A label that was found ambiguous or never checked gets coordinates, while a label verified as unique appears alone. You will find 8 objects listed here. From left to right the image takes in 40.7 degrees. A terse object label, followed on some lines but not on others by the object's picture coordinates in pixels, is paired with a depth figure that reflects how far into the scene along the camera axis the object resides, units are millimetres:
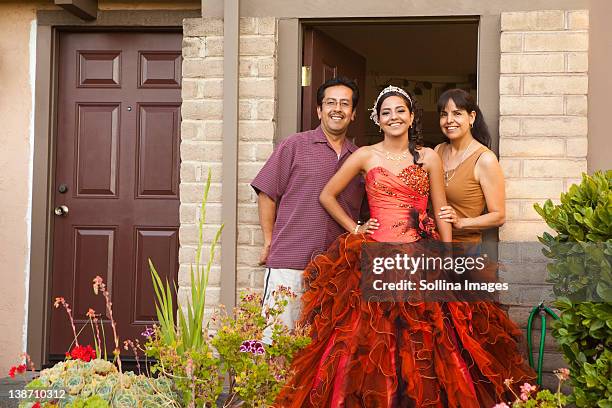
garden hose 4398
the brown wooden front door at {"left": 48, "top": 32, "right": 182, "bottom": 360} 5594
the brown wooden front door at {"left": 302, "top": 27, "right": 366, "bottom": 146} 4938
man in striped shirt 4457
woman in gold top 4438
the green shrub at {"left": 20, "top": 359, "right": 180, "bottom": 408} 3529
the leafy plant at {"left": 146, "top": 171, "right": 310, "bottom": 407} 3326
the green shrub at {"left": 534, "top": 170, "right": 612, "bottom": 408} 3283
